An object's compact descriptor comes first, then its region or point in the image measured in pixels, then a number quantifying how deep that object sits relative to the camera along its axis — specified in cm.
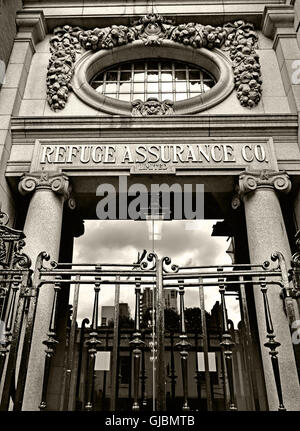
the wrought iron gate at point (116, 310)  480
